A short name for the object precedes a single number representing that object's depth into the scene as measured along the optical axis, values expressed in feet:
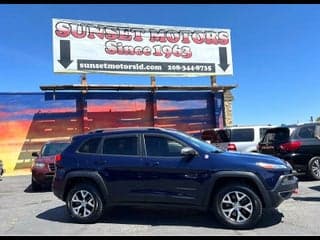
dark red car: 26.26
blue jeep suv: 14.47
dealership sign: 43.71
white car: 31.41
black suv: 25.36
